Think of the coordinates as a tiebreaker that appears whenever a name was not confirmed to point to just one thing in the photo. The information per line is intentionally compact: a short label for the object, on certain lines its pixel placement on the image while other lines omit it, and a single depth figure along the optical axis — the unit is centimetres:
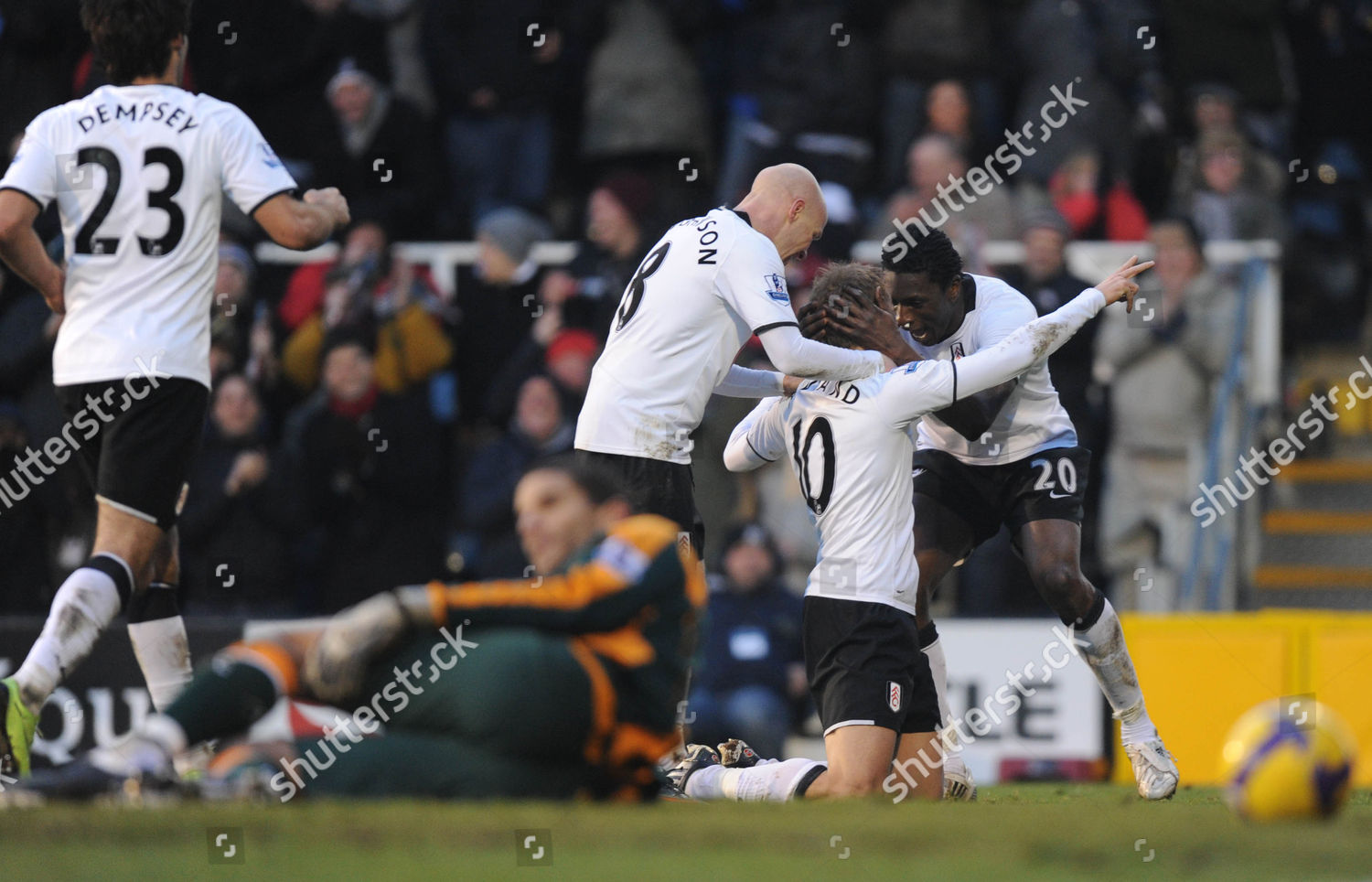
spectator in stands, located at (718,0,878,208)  1206
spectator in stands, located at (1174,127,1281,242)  1245
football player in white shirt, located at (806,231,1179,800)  729
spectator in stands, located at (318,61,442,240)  1223
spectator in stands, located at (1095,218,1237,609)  1137
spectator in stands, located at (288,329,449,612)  1102
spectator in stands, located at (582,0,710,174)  1253
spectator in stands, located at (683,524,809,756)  1019
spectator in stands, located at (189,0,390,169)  1242
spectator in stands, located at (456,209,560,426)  1164
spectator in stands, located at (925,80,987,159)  1212
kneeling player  642
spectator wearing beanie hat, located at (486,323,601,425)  1103
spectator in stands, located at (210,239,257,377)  1098
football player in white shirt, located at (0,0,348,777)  614
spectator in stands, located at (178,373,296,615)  1077
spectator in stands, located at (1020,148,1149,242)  1225
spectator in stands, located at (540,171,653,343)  1123
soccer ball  465
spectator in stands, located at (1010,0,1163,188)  1249
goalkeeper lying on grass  447
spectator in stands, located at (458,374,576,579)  1086
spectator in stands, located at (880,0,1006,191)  1253
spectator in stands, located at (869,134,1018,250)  1155
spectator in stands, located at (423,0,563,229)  1253
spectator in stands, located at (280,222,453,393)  1125
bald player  670
